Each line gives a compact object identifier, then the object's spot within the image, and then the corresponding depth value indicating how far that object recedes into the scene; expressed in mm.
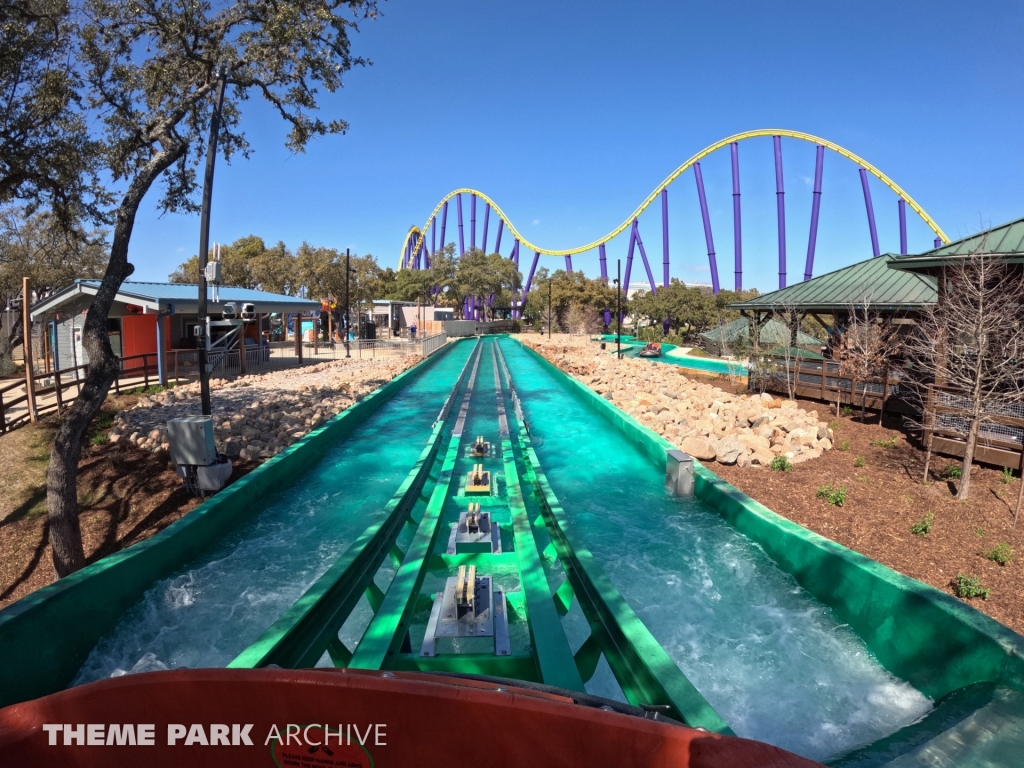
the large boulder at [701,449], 9453
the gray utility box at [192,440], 7352
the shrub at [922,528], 6336
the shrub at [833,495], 7324
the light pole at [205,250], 8578
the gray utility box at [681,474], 8109
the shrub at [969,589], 5043
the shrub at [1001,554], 5594
